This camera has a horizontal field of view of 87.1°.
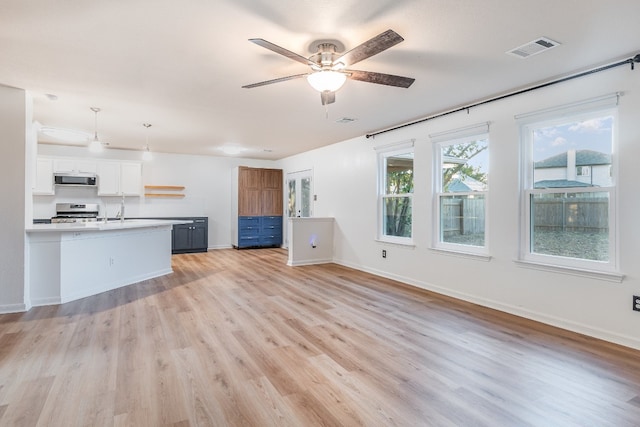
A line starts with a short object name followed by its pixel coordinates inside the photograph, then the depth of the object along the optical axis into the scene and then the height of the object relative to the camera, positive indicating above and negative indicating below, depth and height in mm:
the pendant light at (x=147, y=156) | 5898 +978
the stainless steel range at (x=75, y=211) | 7020 +6
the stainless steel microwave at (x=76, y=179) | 6992 +677
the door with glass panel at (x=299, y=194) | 8172 +454
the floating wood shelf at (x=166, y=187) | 8156 +596
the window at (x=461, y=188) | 4223 +323
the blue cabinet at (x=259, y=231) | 8766 -516
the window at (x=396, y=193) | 5328 +319
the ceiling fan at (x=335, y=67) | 2350 +1128
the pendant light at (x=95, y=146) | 4818 +933
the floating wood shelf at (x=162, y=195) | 8234 +416
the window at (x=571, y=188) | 3137 +248
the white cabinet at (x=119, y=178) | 7488 +753
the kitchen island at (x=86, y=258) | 3963 -623
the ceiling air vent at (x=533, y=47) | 2621 +1337
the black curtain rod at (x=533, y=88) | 2888 +1324
